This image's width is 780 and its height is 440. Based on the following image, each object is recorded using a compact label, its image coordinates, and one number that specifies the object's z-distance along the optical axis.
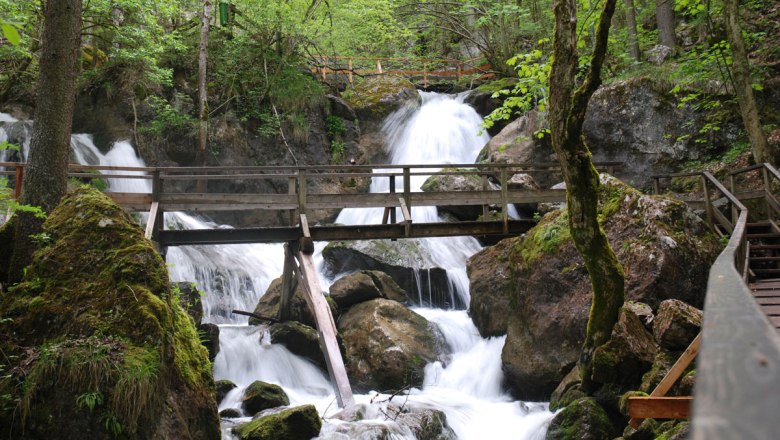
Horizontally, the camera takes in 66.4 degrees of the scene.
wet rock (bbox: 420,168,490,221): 17.00
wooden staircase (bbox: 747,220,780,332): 7.80
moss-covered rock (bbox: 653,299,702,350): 6.22
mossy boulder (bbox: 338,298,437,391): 10.45
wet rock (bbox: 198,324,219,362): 10.40
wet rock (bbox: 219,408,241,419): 8.41
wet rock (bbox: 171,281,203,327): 10.00
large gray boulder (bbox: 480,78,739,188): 15.20
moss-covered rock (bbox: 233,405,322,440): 6.79
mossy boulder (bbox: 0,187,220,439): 4.18
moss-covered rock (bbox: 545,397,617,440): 6.42
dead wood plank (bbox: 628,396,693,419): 4.35
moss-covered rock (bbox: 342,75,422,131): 23.12
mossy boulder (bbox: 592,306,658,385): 6.57
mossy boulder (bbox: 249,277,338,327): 12.48
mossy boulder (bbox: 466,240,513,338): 11.15
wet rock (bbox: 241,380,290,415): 8.70
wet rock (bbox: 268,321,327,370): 11.30
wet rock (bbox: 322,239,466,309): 14.63
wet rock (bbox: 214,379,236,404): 9.46
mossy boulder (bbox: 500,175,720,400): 8.40
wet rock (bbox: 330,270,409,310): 12.36
